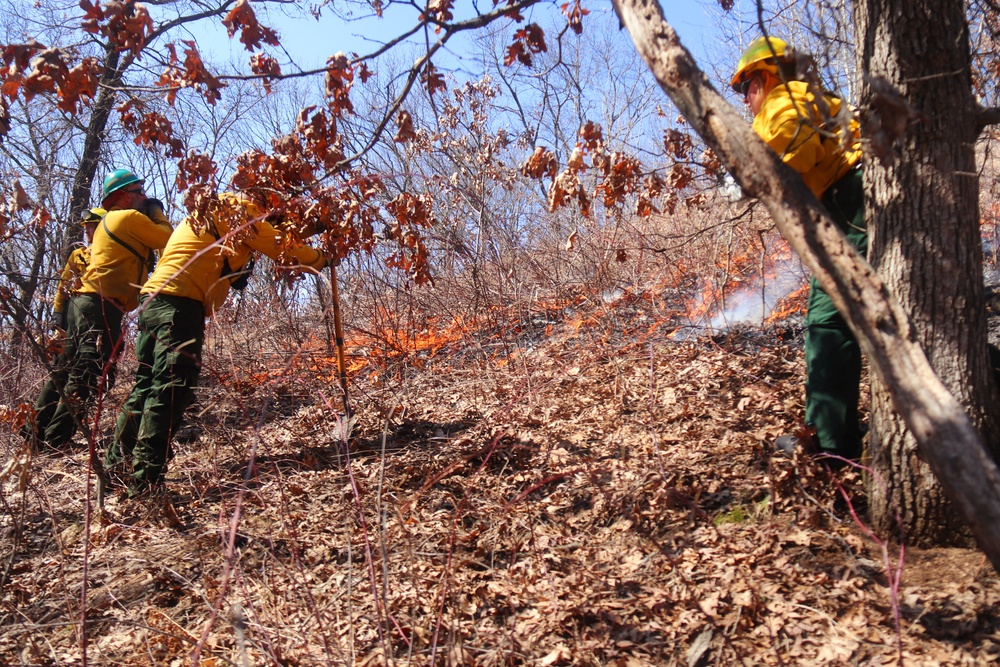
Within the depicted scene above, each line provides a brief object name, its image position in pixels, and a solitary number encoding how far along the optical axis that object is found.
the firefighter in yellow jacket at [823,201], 3.04
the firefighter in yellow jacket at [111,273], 5.00
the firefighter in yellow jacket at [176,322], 4.21
